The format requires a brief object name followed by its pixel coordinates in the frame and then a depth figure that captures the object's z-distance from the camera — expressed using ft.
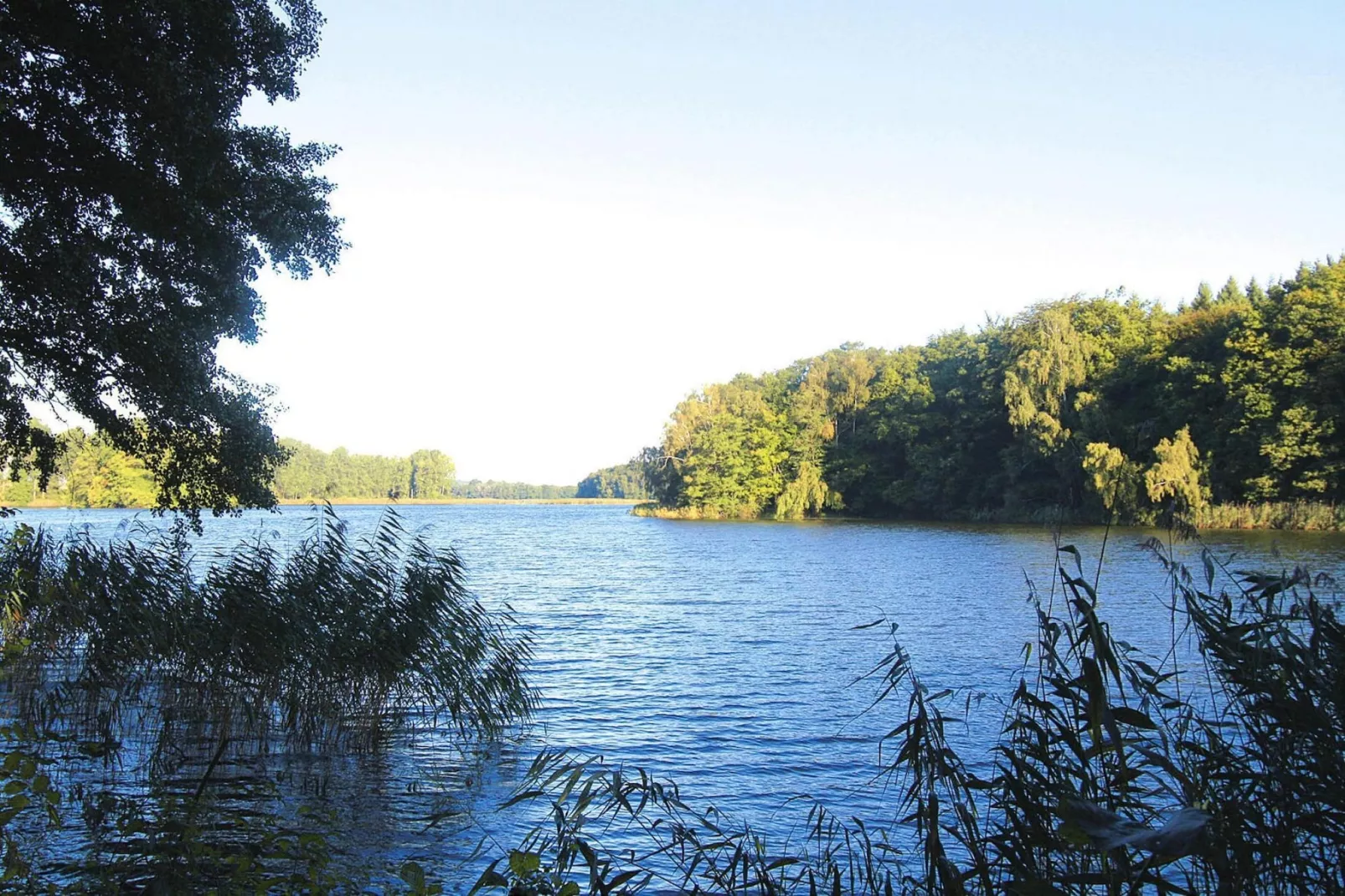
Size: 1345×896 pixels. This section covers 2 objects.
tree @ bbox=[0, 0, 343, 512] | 34.45
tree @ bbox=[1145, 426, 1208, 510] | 167.02
